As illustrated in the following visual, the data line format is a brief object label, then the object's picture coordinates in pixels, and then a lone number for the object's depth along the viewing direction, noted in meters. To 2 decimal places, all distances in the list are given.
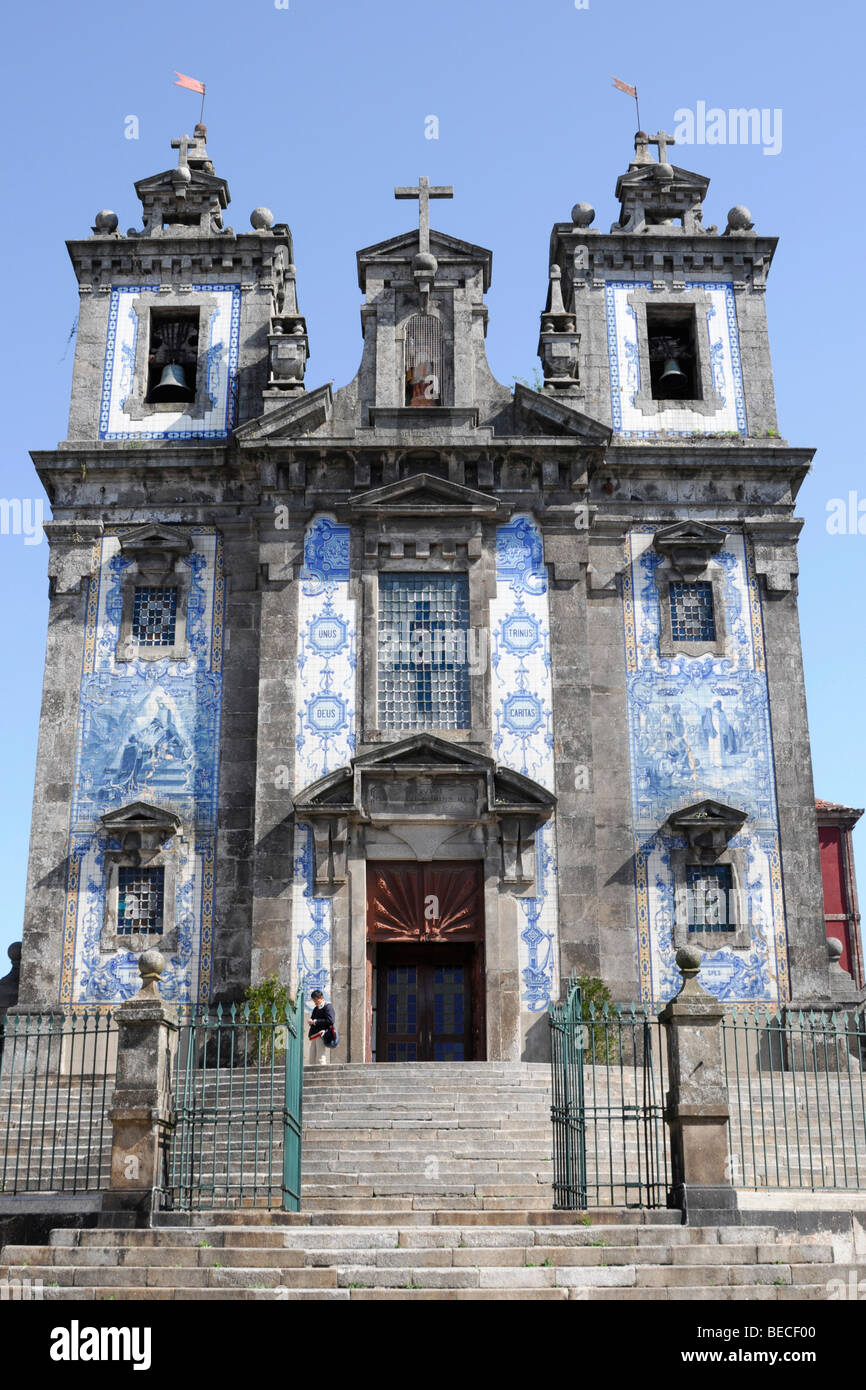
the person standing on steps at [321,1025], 21.03
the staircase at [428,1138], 16.41
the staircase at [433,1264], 12.59
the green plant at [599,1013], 22.09
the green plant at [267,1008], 21.91
